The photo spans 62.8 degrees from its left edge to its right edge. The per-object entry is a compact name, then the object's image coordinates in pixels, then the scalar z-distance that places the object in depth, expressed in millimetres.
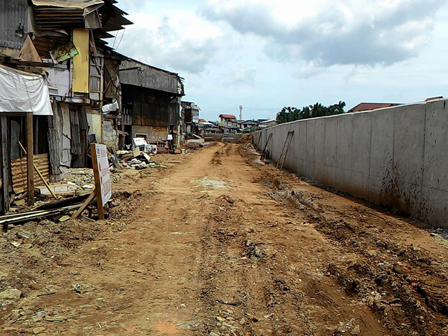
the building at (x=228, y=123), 86000
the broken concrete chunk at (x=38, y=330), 3213
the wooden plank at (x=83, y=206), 7147
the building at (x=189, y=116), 55341
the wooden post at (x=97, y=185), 7058
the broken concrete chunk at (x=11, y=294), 3848
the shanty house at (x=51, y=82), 8430
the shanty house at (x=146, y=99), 29062
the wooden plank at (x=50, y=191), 9317
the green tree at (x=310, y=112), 48056
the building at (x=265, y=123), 86700
